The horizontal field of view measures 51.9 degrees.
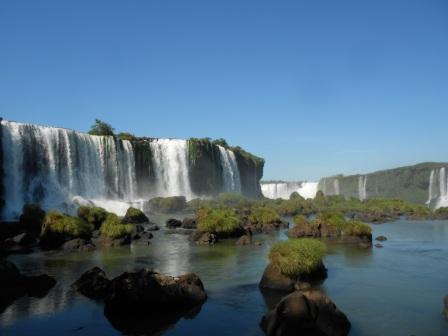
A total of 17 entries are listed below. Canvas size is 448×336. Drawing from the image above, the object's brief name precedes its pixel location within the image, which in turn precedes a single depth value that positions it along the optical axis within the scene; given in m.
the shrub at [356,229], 35.97
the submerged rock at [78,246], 31.42
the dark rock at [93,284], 18.52
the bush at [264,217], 48.84
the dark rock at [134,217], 52.47
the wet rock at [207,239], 35.09
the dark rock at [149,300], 15.32
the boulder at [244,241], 34.22
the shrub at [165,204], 76.69
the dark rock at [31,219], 39.28
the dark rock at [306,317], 12.85
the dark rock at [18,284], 18.72
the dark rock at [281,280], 18.95
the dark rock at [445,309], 15.22
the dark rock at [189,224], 48.75
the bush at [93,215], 41.46
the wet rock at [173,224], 49.91
